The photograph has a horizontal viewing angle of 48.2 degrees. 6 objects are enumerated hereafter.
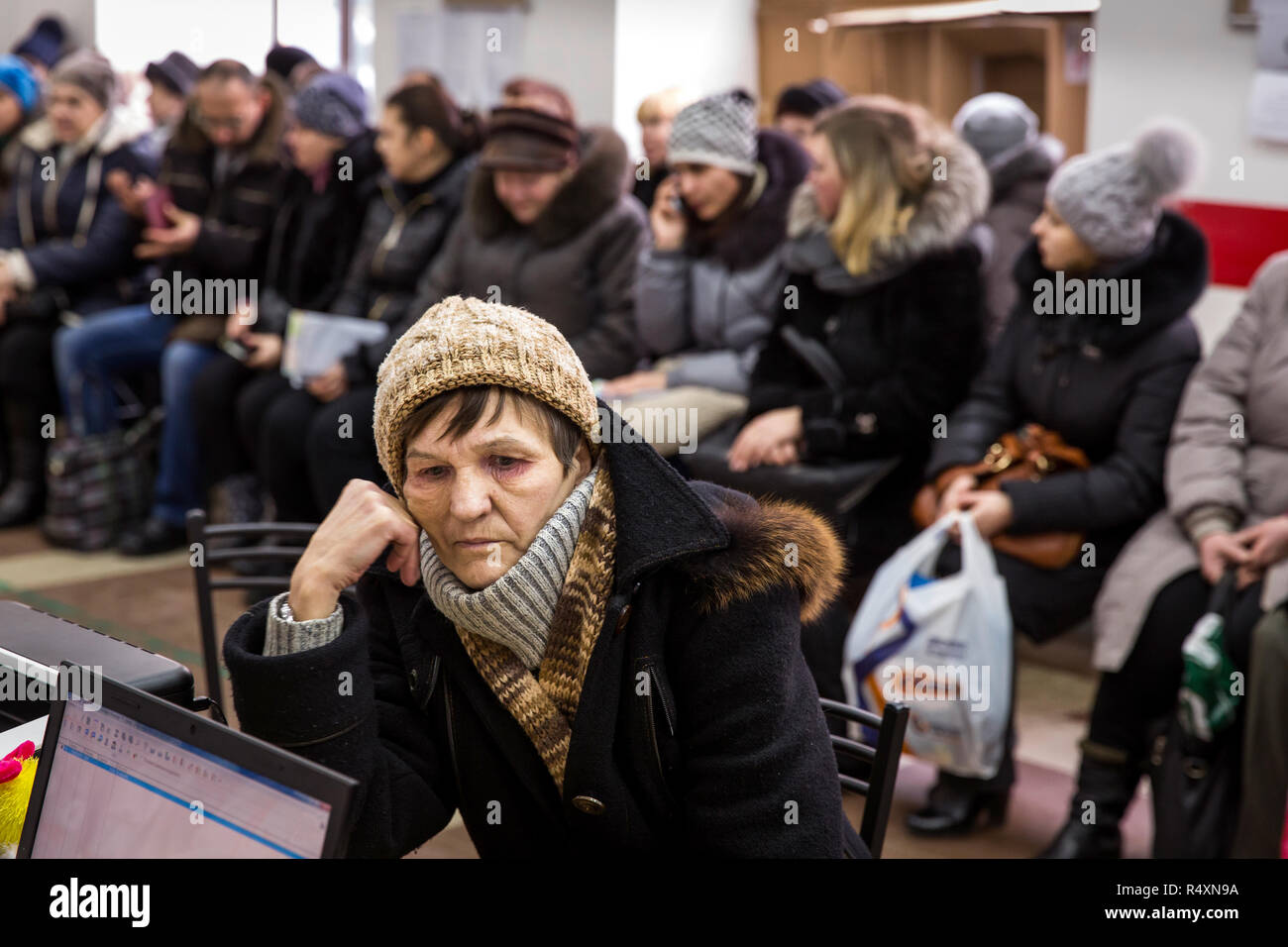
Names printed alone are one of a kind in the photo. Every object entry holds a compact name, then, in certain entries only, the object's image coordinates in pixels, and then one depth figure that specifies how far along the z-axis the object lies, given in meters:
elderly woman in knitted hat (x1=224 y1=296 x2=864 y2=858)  1.43
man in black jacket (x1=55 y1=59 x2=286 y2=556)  5.31
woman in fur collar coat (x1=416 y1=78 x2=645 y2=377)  4.18
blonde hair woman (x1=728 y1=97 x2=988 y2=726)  3.57
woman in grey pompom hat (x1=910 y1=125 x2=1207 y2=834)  3.26
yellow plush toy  1.35
